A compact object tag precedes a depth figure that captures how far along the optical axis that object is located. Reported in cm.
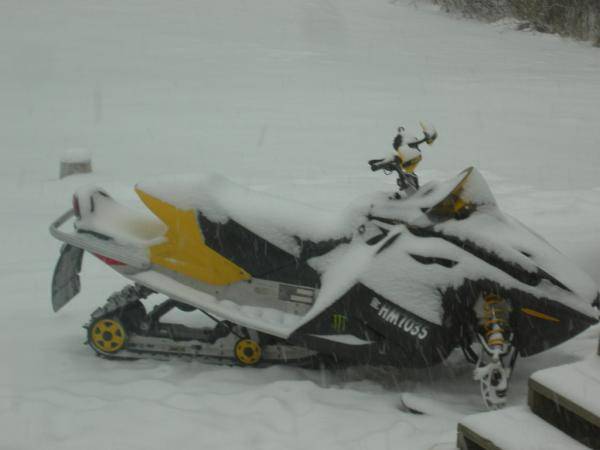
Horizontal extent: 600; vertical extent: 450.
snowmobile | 451
